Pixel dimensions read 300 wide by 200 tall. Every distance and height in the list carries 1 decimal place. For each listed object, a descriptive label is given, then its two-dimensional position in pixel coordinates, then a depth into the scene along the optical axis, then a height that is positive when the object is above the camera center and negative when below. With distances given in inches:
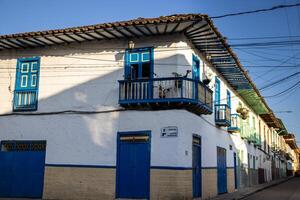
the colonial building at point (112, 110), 545.0 +73.1
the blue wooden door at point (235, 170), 889.7 -24.8
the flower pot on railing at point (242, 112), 921.5 +114.8
